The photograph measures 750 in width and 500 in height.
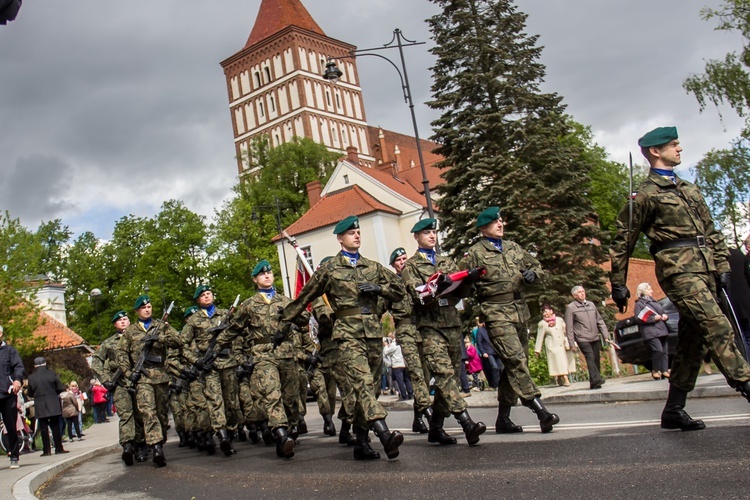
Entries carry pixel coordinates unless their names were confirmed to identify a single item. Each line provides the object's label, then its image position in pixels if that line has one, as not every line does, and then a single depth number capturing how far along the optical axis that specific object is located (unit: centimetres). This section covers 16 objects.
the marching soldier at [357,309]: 832
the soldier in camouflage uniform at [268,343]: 1055
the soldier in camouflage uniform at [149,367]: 1126
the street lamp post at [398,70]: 2341
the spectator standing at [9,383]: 1223
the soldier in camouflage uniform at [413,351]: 943
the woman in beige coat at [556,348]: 1739
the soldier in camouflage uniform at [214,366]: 1191
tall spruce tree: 3095
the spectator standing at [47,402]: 1598
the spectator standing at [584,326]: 1549
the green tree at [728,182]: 4681
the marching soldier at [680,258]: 659
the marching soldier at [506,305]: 849
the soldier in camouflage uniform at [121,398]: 1168
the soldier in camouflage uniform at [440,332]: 845
